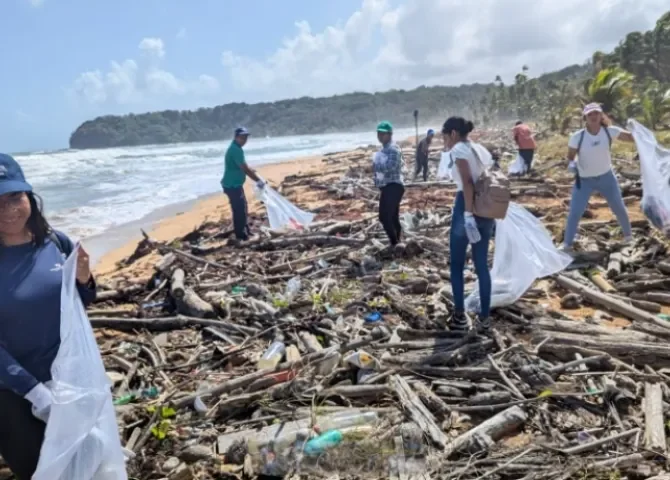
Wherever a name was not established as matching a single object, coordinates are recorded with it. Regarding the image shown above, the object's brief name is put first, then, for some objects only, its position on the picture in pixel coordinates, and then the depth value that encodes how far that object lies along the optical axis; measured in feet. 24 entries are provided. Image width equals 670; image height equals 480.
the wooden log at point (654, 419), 10.00
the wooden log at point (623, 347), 13.07
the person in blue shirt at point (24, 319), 7.29
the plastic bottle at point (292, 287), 20.12
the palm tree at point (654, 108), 64.18
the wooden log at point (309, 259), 24.06
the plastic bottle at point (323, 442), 10.28
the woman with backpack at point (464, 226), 15.12
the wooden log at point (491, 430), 10.48
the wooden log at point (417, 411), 10.68
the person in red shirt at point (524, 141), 45.42
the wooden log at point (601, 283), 18.52
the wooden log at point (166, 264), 23.47
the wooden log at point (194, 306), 18.57
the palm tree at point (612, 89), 69.87
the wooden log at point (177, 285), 20.07
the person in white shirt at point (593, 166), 20.40
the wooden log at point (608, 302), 15.73
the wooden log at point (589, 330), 13.99
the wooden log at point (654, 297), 17.25
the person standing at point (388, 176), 23.75
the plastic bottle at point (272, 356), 14.32
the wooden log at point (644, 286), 18.24
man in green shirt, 28.76
